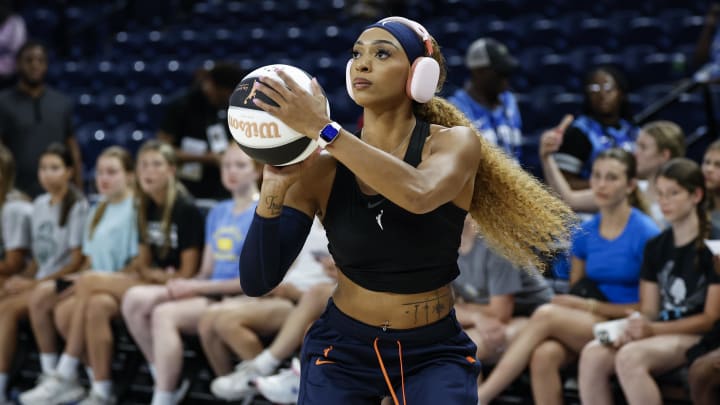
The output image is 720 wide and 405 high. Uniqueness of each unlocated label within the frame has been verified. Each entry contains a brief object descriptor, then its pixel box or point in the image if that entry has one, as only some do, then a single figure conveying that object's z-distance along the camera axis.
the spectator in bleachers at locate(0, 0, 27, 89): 18.98
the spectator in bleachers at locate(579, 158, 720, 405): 8.34
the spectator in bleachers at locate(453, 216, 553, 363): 9.23
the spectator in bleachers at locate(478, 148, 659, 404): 8.87
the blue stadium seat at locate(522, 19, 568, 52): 17.28
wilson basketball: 5.00
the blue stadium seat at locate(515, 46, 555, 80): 16.48
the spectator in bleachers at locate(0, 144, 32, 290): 12.62
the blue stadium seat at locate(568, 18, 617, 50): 16.83
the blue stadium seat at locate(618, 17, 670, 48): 16.53
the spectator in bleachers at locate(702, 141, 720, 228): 9.17
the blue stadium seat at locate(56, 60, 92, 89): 21.25
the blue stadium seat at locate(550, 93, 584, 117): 14.49
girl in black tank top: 5.23
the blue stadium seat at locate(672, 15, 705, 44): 16.48
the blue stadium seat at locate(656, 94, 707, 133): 13.54
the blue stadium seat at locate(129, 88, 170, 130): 18.55
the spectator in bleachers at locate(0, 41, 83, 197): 14.89
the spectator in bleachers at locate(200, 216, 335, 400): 9.84
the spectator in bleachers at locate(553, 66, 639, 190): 11.09
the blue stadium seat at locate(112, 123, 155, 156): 17.47
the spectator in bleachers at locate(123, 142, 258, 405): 10.40
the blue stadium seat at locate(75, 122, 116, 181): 17.75
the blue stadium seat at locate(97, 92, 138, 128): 19.23
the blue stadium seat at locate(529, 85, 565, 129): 14.82
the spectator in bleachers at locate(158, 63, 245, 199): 13.41
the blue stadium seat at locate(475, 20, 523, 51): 17.37
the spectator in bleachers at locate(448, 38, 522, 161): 11.57
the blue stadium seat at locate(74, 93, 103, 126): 19.72
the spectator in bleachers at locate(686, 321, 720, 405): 7.92
